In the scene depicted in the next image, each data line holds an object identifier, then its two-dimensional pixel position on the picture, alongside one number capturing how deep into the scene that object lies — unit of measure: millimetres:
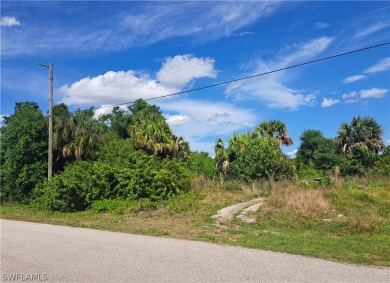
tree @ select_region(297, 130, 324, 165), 62594
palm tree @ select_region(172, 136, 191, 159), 36875
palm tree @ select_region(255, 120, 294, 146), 49688
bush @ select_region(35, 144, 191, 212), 21016
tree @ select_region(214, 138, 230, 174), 38375
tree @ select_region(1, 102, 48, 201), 25875
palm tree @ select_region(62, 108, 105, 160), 27359
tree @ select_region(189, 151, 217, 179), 46078
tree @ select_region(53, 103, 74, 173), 27219
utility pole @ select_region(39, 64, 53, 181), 23469
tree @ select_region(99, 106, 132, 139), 55938
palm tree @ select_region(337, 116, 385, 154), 43031
